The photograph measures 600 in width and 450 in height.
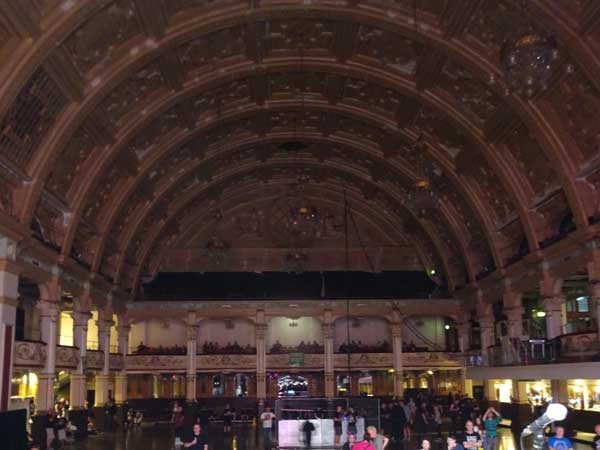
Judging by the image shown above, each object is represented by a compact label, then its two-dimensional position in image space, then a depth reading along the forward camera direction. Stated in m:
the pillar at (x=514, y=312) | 30.06
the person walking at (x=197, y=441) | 13.21
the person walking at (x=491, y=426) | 17.20
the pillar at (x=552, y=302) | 25.77
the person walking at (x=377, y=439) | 12.30
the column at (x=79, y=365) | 28.81
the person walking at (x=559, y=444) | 9.39
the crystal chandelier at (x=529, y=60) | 12.61
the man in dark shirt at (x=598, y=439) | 11.79
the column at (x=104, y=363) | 33.44
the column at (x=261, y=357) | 38.50
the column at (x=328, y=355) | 38.53
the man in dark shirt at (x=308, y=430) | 21.50
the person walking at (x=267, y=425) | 25.00
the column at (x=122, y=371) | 37.31
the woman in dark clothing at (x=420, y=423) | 28.77
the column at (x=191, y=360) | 37.84
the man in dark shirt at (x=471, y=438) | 10.43
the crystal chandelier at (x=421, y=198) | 23.32
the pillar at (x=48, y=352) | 24.86
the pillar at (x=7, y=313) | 20.42
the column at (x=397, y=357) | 38.25
